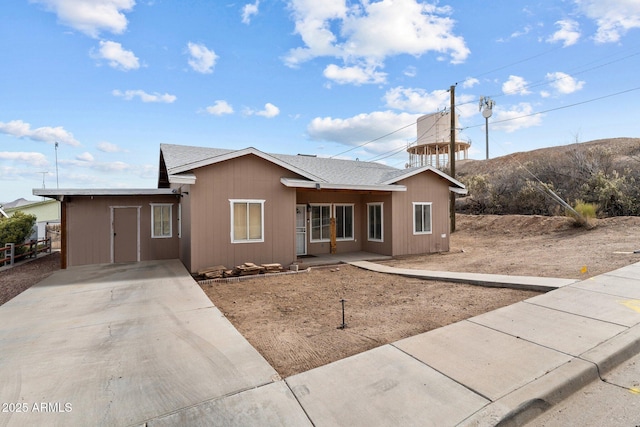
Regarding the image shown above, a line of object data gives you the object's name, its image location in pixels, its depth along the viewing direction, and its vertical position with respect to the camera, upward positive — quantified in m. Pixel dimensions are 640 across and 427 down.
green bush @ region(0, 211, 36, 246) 12.73 -0.40
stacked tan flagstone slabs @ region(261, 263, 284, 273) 8.98 -1.56
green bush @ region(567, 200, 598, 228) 13.30 -0.13
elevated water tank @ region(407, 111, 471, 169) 30.05 +7.50
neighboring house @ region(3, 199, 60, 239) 25.30 +0.81
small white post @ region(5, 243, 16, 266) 12.02 -1.33
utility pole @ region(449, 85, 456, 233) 15.74 +3.79
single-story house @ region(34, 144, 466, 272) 8.84 +0.15
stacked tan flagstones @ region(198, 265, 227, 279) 8.16 -1.53
